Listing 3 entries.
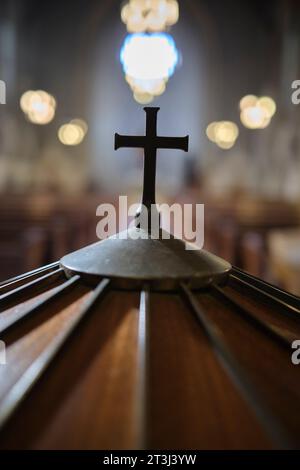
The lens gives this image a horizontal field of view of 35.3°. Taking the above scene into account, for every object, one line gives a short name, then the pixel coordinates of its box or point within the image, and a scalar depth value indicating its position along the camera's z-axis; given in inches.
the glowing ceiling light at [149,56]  389.4
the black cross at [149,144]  33.7
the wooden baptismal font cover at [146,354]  18.2
